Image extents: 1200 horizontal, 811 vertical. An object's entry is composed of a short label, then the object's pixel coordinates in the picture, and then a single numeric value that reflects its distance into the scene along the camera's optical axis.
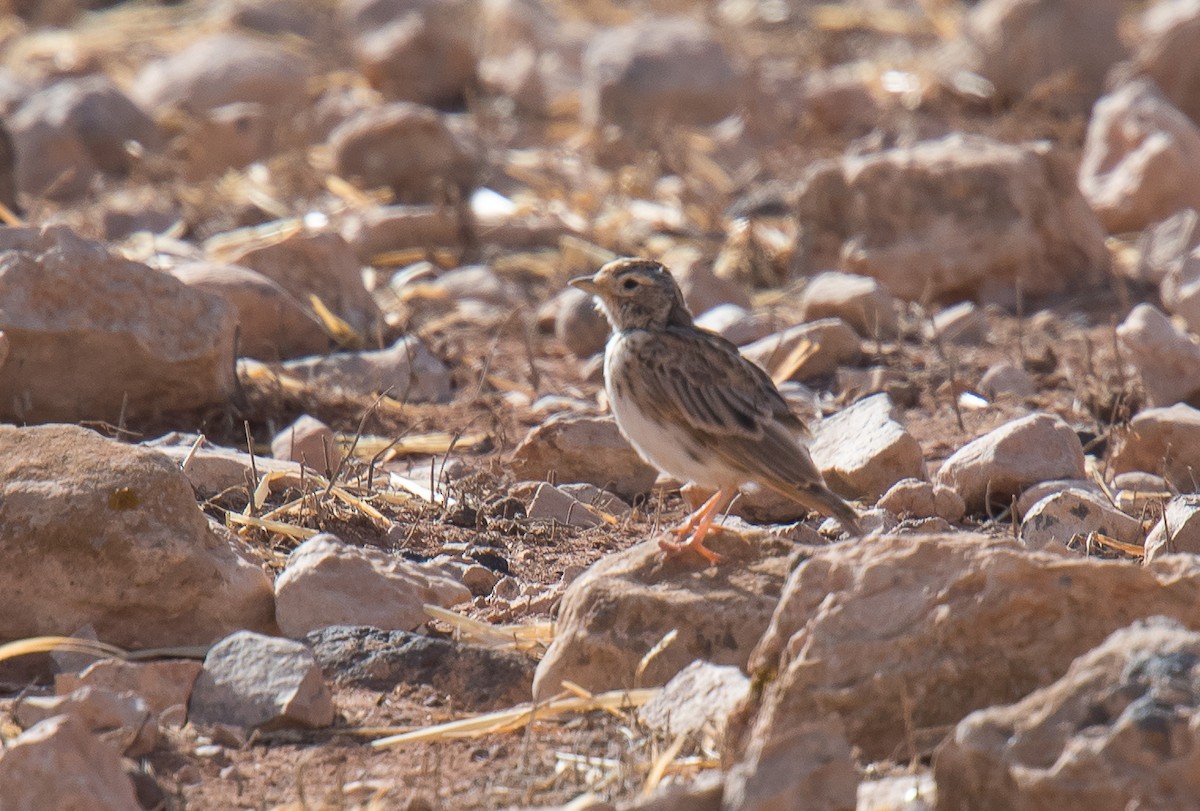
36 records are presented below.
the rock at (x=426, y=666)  9.09
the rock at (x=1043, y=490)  11.64
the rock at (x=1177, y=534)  10.28
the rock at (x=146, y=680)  8.44
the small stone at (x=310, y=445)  12.96
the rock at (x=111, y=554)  9.32
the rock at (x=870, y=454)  12.22
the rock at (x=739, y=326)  16.45
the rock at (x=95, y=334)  13.29
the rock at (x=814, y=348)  15.62
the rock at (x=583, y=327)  16.94
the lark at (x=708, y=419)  10.88
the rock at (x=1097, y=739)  6.25
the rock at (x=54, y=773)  6.87
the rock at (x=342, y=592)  9.63
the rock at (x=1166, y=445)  12.58
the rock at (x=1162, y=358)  14.34
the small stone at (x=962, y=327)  17.06
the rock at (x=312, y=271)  16.77
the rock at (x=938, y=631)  7.46
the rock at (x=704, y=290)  17.59
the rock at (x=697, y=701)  7.87
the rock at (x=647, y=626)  8.77
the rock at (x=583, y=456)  12.93
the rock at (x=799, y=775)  6.54
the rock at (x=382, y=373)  15.29
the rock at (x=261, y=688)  8.45
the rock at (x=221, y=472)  11.81
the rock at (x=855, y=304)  16.69
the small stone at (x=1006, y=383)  15.15
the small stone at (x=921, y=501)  11.60
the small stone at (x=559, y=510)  11.99
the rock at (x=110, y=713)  7.89
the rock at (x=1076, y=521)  11.02
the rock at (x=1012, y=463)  11.98
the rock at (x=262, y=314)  15.49
